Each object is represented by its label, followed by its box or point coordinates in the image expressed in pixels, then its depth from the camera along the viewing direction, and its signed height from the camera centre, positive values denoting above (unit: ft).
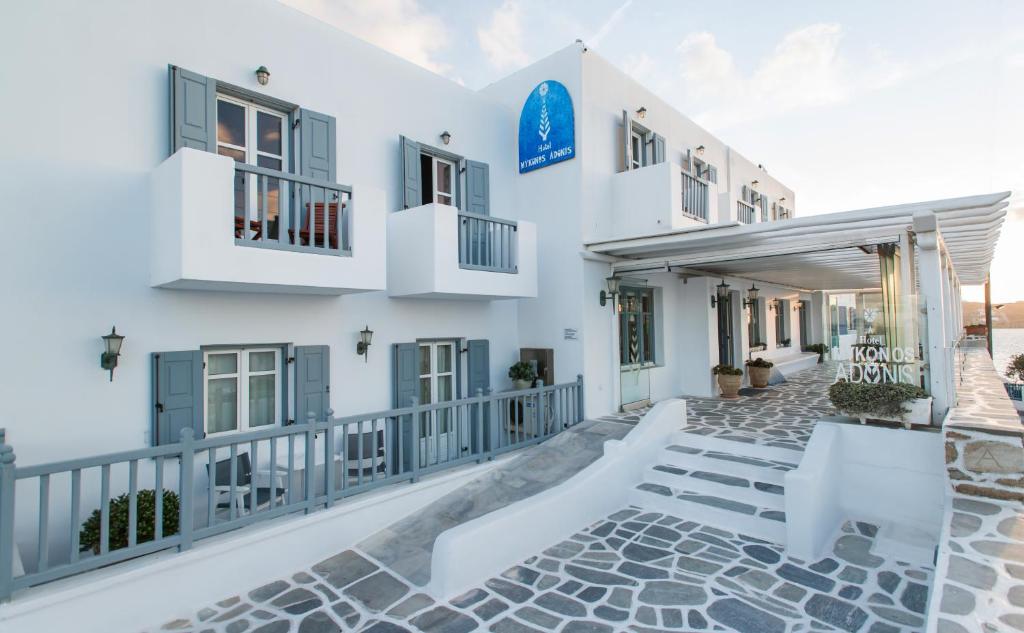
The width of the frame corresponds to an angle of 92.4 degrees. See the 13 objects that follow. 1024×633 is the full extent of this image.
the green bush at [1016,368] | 43.19 -4.15
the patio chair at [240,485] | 18.66 -5.88
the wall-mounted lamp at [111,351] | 16.96 -0.54
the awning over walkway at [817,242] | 19.71 +4.32
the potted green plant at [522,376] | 29.81 -2.82
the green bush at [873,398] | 19.54 -3.01
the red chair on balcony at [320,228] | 20.67 +4.45
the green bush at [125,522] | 14.87 -5.79
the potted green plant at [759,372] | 42.24 -3.95
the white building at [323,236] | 16.70 +4.28
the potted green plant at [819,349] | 63.10 -3.06
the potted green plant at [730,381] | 36.94 -4.09
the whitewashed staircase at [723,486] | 18.84 -6.74
